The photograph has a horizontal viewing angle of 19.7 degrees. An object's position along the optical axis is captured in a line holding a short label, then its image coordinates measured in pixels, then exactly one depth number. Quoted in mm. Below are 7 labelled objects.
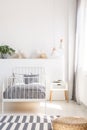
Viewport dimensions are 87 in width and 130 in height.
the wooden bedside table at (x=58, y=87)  6181
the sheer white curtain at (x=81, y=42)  5531
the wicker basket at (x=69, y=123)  3197
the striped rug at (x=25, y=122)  3873
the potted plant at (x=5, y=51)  6258
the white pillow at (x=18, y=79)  5785
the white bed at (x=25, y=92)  4988
